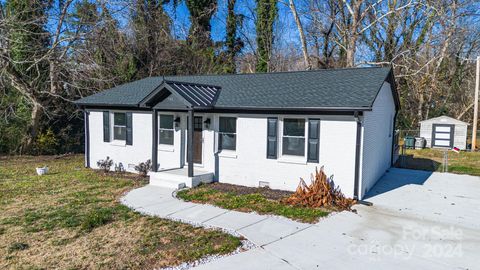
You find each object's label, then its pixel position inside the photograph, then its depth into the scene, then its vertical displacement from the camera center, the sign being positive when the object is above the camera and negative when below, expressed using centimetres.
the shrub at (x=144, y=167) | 1248 -199
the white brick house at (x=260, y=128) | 909 -36
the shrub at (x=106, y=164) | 1349 -204
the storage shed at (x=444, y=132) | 2112 -80
